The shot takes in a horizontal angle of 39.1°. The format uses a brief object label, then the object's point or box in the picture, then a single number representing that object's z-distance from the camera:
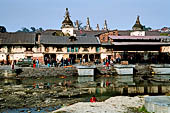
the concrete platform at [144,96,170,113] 12.84
